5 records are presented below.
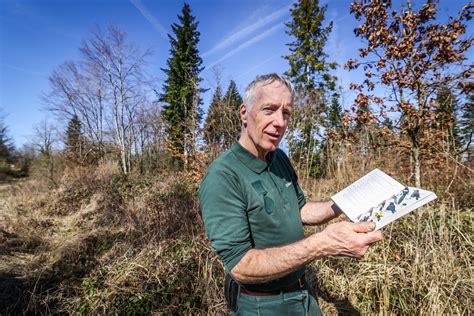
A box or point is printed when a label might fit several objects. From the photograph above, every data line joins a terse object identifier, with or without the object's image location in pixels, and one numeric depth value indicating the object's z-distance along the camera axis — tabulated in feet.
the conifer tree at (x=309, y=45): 53.98
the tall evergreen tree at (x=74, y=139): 45.71
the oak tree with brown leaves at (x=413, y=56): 10.07
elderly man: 3.40
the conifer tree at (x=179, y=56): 62.13
